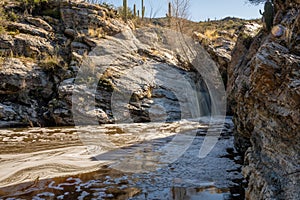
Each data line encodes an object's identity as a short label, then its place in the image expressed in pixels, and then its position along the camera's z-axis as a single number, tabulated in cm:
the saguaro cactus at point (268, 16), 595
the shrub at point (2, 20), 1032
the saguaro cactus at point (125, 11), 1453
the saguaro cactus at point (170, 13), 1658
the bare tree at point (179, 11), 1669
